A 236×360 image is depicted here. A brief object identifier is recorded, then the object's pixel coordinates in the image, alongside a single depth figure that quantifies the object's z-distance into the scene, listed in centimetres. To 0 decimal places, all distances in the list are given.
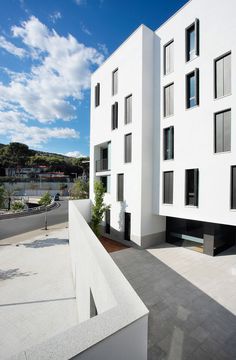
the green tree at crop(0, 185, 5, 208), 1912
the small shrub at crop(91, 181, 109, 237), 1509
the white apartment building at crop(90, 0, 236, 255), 1026
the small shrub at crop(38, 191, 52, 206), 2200
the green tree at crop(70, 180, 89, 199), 2827
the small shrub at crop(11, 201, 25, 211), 2898
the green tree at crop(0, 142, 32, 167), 7098
